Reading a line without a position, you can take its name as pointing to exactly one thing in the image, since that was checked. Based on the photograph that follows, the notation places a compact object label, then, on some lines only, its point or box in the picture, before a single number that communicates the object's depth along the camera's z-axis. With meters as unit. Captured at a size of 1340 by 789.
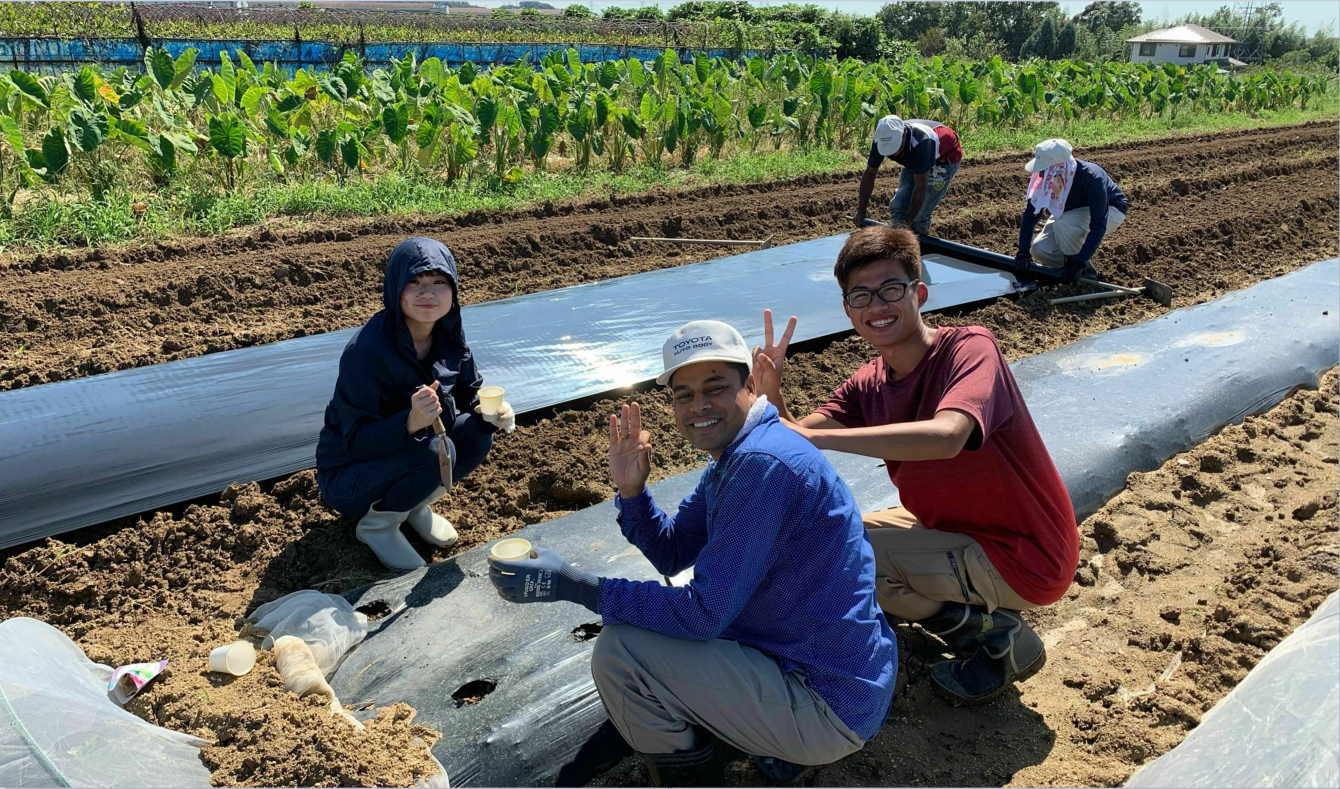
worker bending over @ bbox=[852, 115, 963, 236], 7.11
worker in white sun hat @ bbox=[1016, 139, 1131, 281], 6.34
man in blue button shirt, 1.95
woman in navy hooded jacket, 3.00
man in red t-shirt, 2.45
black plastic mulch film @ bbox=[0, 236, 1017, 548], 3.44
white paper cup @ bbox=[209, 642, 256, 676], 2.41
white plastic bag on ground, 2.61
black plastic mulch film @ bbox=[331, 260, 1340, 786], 2.37
